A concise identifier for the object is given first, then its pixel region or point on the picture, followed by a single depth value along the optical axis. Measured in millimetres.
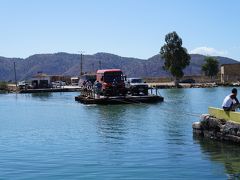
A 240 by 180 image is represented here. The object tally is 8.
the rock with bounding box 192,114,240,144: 20125
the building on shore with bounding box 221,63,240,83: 139875
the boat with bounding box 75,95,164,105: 48812
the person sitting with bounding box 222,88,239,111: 21266
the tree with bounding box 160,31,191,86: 119500
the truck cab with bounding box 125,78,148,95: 53459
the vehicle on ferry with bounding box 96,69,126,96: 50875
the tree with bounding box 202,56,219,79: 149250
